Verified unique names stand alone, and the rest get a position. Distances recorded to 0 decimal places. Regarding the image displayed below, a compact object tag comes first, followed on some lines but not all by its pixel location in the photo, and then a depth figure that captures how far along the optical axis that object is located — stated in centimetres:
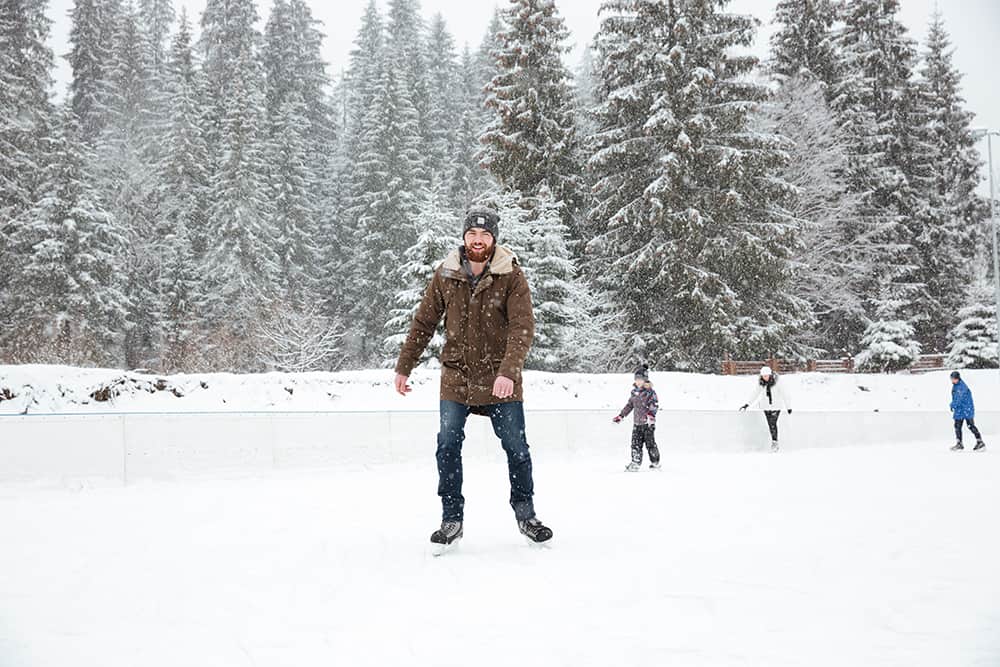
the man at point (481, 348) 475
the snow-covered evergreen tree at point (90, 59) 3469
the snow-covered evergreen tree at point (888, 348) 2831
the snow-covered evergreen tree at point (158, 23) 4222
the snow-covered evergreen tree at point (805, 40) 3441
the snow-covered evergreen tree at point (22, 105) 2702
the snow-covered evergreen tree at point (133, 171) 3262
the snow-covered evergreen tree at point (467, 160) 4478
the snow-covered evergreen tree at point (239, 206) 3369
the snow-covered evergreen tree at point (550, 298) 2189
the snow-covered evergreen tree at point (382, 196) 3809
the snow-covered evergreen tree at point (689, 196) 2475
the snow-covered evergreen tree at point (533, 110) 2866
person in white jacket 1603
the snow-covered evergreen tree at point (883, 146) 3206
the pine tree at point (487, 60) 4772
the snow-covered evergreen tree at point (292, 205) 3862
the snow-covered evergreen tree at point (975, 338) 2905
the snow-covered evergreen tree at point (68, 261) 2717
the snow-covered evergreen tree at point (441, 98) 4503
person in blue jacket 1532
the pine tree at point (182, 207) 3291
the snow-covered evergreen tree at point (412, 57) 4428
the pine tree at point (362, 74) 4450
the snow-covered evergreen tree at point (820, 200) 3012
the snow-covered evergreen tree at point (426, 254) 2047
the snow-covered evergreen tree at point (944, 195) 3441
